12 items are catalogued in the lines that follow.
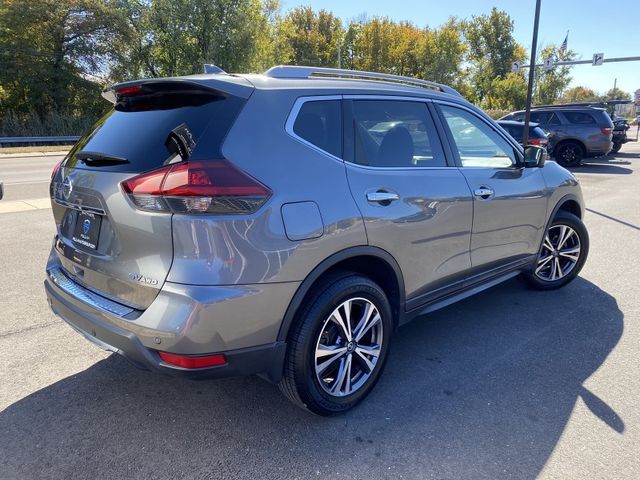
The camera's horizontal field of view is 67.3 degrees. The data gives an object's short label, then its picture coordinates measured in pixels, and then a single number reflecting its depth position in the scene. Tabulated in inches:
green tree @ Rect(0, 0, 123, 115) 1145.4
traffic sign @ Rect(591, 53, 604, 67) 1114.9
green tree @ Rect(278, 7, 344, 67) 2143.2
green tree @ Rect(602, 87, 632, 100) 3476.9
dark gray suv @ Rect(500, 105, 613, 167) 626.2
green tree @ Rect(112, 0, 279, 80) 1282.0
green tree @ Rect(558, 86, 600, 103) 3243.1
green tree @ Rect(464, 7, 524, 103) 2466.8
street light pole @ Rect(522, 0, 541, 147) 463.6
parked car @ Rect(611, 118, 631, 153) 793.6
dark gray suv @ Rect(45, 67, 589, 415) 84.4
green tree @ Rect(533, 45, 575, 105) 2028.8
